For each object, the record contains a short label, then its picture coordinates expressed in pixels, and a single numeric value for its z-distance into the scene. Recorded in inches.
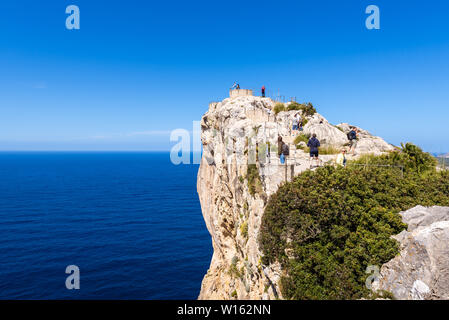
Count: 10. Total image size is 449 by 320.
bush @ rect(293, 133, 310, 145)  824.6
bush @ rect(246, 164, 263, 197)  637.9
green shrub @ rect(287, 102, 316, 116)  994.1
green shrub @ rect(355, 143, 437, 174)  668.7
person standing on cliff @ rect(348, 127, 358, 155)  773.9
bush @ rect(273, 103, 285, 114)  1035.5
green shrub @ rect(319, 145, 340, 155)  764.6
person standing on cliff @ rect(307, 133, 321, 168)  625.0
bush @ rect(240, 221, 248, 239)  712.4
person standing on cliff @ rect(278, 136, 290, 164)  603.8
